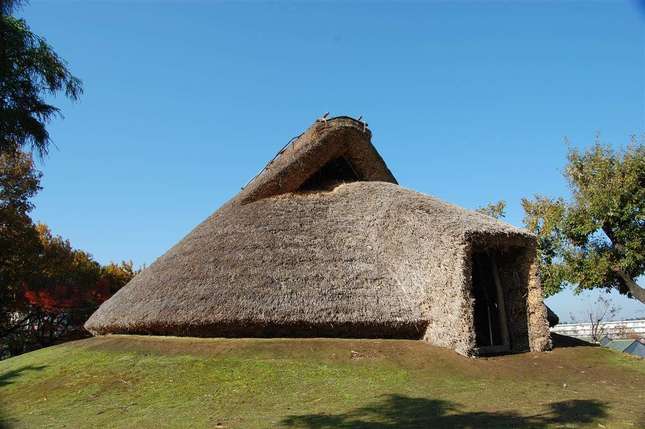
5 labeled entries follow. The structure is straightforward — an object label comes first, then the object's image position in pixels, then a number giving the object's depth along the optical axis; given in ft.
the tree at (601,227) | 63.46
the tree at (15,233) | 79.82
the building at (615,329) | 97.52
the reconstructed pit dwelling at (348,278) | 37.73
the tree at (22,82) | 32.17
